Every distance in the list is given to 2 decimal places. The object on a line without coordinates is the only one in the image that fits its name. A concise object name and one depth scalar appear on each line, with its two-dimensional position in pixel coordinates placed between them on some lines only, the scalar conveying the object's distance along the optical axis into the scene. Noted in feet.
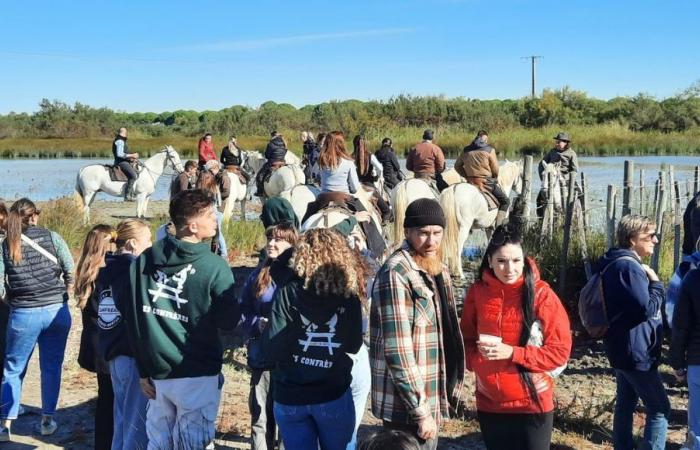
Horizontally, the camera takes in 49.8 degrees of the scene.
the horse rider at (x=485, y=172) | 34.81
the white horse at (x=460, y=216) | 33.09
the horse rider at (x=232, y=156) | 57.47
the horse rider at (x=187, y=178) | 32.89
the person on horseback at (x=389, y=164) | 48.98
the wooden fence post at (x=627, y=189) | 25.32
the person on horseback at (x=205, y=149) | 59.16
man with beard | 10.31
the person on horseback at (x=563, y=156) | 43.62
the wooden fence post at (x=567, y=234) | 26.08
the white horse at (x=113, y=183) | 54.90
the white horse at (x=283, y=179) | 45.06
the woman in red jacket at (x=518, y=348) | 10.91
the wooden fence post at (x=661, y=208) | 26.84
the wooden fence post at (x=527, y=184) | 32.86
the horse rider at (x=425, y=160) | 39.88
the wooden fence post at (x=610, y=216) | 25.77
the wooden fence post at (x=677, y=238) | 24.13
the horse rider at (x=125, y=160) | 55.26
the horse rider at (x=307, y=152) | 47.31
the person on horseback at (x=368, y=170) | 31.40
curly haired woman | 10.75
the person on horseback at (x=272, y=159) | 47.47
